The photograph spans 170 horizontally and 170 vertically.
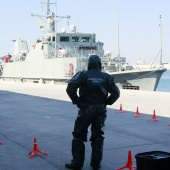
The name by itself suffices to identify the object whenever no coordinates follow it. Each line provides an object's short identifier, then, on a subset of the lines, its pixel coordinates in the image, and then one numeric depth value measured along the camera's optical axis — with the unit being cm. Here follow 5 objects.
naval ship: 2891
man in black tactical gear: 499
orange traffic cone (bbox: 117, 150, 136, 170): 504
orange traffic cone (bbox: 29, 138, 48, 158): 596
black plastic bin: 405
